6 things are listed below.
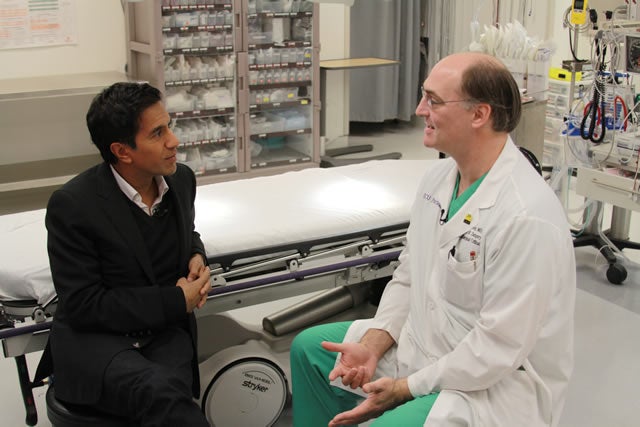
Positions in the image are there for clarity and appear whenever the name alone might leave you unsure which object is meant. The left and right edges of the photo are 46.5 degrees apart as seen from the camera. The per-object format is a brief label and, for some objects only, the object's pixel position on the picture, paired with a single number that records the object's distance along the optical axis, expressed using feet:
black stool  6.56
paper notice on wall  16.21
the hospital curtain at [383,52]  22.39
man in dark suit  6.39
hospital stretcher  7.38
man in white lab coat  5.47
